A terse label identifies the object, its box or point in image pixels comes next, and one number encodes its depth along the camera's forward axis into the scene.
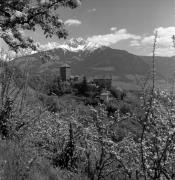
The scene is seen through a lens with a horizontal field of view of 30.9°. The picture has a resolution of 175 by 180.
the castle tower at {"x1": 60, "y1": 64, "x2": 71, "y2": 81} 145.79
